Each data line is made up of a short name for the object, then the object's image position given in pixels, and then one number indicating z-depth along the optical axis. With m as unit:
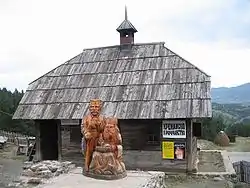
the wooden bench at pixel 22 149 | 20.12
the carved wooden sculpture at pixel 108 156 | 9.57
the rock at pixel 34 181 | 11.44
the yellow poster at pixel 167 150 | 13.60
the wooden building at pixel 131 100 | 13.52
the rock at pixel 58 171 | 11.19
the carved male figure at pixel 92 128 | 9.88
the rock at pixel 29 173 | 11.88
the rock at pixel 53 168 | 11.71
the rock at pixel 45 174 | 11.42
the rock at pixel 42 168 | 11.88
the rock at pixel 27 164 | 14.55
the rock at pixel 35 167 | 12.00
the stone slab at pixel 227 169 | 13.30
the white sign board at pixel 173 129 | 13.48
